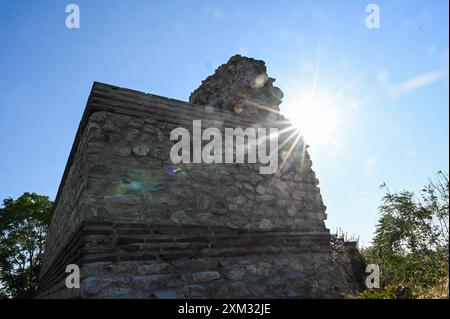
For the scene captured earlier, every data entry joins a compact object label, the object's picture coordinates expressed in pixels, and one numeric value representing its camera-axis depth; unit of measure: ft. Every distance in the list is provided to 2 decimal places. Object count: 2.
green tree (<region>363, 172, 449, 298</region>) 15.15
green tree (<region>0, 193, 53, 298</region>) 49.26
